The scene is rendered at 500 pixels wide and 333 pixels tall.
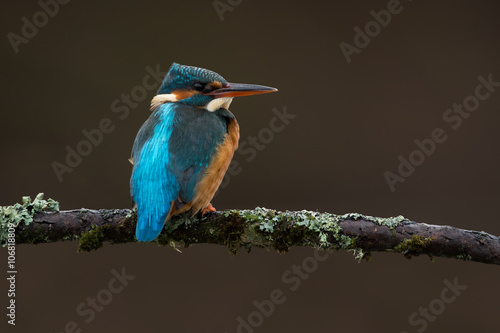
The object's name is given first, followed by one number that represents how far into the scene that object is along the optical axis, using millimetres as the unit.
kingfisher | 4453
